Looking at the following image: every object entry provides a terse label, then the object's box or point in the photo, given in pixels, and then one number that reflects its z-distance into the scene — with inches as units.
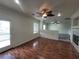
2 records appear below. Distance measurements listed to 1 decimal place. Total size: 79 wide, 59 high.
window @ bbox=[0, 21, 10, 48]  93.7
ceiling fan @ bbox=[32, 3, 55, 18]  85.4
